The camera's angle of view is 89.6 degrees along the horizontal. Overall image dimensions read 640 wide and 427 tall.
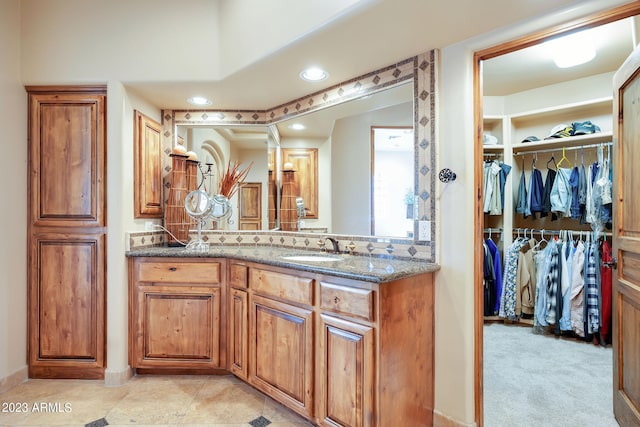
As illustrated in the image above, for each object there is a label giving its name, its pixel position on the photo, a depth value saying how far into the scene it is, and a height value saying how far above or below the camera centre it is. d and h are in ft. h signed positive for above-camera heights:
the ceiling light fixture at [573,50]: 7.83 +4.12
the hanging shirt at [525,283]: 10.74 -2.39
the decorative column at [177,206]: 8.67 +0.18
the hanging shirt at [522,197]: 10.88 +0.49
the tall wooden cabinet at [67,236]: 7.53 -0.54
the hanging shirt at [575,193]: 9.71 +0.55
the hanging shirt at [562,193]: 9.95 +0.56
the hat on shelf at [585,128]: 9.64 +2.51
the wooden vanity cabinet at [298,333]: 4.79 -2.27
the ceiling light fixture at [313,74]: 6.81 +3.00
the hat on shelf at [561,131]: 9.95 +2.52
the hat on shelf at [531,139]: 10.85 +2.46
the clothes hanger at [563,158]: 10.41 +1.73
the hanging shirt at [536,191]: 10.55 +0.67
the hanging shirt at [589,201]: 9.27 +0.30
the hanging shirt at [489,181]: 10.95 +1.04
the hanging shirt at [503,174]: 11.03 +1.27
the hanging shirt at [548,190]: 10.44 +0.70
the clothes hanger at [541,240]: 10.73 -0.99
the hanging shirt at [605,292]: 8.95 -2.27
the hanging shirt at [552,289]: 9.75 -2.37
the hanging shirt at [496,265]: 11.07 -1.84
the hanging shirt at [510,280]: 10.71 -2.28
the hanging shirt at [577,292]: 9.35 -2.35
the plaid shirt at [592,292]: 9.06 -2.28
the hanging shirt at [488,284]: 10.93 -2.50
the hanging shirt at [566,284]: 9.52 -2.16
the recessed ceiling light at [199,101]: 8.46 +3.01
